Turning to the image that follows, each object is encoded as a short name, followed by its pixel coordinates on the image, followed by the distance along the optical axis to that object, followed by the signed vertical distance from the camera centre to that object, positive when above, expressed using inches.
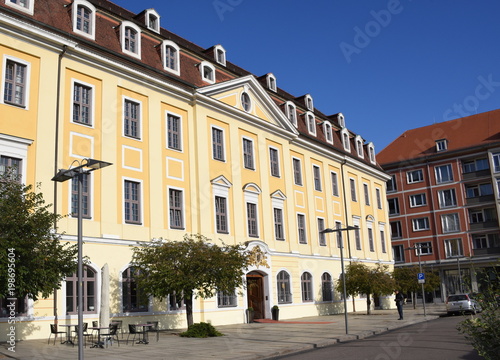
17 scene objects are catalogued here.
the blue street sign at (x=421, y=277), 1248.8 +10.8
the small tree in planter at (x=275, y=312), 1179.3 -47.5
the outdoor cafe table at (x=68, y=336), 689.8 -45.2
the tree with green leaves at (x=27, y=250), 534.3 +55.1
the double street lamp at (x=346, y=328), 810.4 -62.6
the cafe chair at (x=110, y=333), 666.7 -41.6
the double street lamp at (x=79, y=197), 427.5 +89.6
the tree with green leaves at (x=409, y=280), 1649.9 +7.9
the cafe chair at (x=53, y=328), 677.5 -32.0
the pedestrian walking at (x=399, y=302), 1151.6 -40.5
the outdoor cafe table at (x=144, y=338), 704.8 -53.2
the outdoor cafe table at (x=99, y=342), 662.5 -51.8
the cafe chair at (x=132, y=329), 693.9 -39.5
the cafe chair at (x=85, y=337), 680.3 -47.9
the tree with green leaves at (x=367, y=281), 1373.0 +8.1
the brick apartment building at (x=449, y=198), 2266.2 +360.5
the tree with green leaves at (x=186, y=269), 797.2 +38.3
